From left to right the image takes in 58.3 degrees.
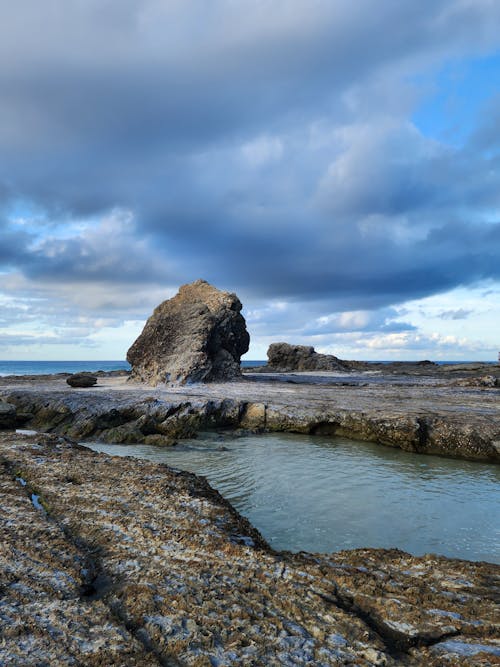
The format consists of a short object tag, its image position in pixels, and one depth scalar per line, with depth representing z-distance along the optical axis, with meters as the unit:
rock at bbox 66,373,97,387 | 25.66
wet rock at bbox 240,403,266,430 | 17.70
